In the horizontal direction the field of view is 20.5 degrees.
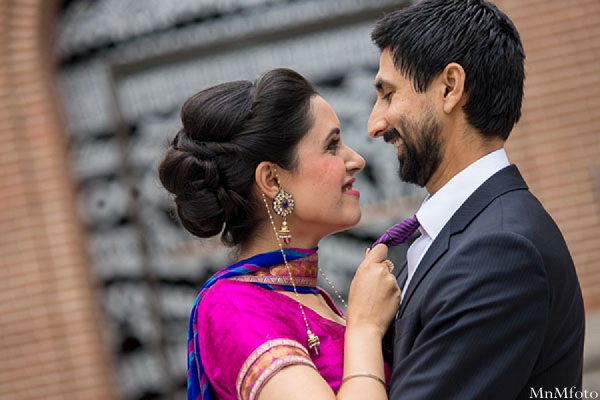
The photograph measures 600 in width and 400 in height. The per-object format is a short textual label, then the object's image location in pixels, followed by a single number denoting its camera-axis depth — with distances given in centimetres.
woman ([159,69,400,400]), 219
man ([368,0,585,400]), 200
